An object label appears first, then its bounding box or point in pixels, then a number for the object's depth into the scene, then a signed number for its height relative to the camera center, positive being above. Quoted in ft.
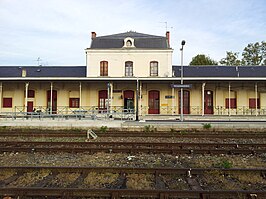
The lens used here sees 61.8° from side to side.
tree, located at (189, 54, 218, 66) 155.47 +32.15
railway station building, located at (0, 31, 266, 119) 74.08 +5.39
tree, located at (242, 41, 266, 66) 153.99 +36.50
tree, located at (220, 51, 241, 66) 155.05 +32.64
